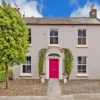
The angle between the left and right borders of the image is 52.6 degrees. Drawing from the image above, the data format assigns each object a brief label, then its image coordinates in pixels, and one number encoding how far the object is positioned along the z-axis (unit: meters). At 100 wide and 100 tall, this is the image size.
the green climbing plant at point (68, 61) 10.97
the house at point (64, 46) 11.25
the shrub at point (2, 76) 9.98
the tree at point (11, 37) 8.05
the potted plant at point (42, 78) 10.16
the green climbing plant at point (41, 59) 11.05
